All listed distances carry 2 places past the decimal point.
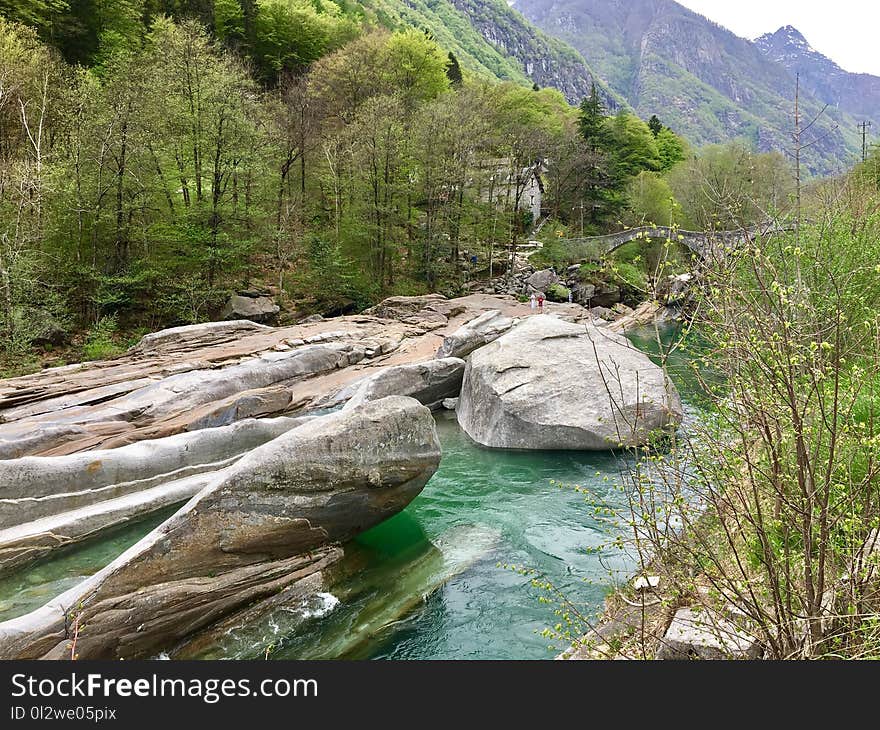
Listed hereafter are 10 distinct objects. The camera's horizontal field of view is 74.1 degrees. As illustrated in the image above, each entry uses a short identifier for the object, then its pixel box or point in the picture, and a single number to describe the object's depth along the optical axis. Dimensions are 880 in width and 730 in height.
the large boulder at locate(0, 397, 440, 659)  5.93
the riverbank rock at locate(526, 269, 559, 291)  35.47
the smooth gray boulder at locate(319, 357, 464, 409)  14.81
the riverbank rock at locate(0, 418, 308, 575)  8.40
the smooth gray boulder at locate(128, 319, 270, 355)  17.67
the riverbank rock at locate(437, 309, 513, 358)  18.23
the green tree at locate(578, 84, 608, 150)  50.16
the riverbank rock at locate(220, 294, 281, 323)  23.47
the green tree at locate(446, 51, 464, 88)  55.42
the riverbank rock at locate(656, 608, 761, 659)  3.99
